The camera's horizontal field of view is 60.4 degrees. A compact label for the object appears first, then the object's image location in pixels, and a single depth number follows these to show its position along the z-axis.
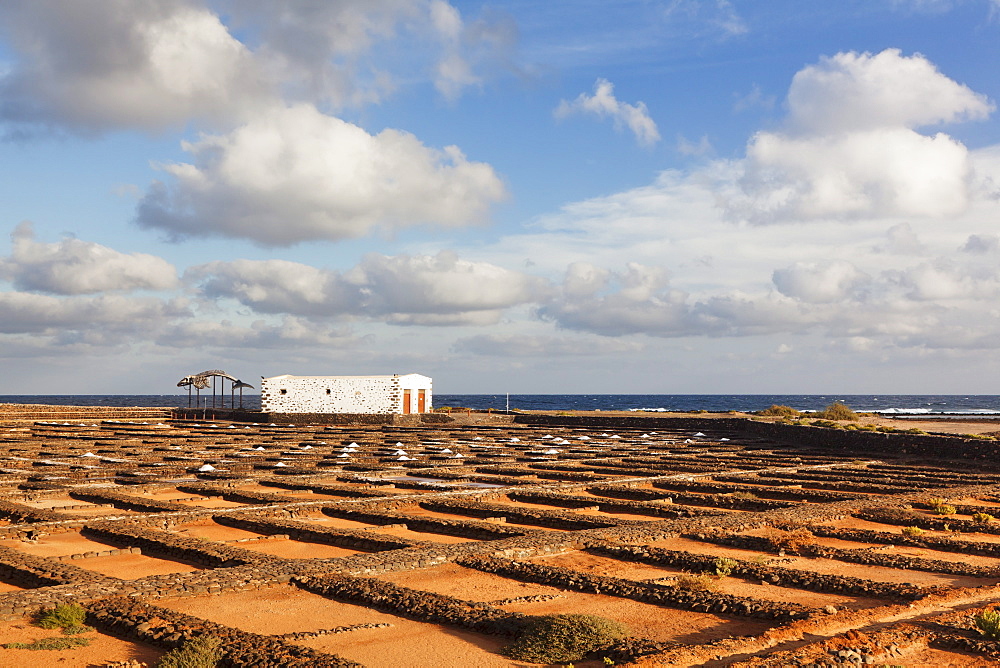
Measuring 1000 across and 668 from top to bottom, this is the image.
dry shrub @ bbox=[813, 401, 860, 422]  40.34
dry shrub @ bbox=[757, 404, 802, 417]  43.65
